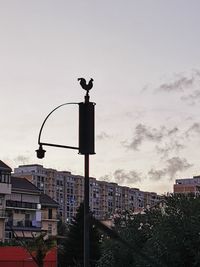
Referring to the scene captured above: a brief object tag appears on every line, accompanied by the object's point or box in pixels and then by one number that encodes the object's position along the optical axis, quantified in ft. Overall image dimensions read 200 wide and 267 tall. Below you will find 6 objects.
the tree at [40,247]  151.23
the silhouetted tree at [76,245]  171.63
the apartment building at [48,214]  398.21
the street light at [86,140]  44.98
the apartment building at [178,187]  551.22
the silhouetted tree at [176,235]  82.69
